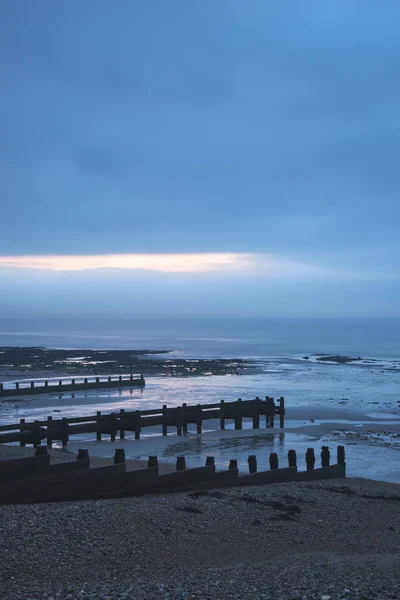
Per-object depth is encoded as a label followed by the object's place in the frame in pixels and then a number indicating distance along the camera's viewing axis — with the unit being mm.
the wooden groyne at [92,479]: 14430
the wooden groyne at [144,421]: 25125
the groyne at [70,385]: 46531
